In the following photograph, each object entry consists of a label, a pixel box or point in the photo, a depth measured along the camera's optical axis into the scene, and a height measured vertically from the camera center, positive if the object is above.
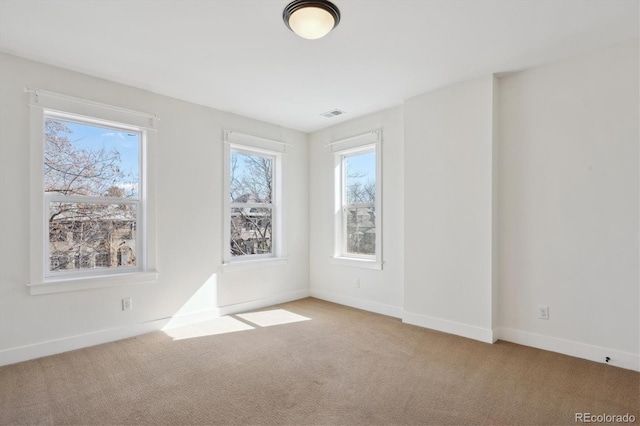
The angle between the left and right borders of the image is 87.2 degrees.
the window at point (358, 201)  4.61 +0.17
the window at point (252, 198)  4.59 +0.22
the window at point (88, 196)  3.11 +0.19
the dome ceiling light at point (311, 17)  2.25 +1.35
